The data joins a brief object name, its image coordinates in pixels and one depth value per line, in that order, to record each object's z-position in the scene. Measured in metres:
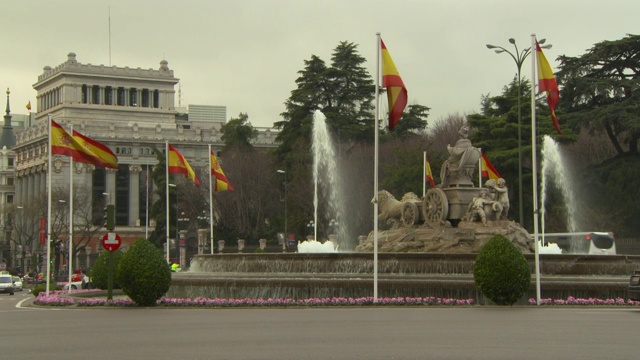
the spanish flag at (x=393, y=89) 29.83
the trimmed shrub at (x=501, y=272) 27.09
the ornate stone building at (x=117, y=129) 139.62
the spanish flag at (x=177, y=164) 50.31
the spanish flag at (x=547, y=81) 31.09
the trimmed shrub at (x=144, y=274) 29.06
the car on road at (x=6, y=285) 58.16
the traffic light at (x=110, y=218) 32.69
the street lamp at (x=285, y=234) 79.45
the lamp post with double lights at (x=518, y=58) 45.34
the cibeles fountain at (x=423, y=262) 29.06
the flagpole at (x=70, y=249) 38.97
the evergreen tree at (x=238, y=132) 114.20
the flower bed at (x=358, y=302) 28.17
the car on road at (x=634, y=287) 26.42
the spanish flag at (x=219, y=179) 51.62
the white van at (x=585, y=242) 55.72
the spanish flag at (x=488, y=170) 45.09
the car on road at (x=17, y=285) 64.81
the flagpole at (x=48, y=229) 37.06
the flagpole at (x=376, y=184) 28.31
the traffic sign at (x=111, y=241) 31.58
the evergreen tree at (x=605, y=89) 64.12
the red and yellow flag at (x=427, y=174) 47.52
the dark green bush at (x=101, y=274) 43.78
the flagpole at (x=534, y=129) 29.30
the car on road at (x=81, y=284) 54.43
